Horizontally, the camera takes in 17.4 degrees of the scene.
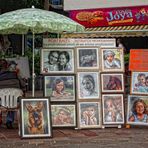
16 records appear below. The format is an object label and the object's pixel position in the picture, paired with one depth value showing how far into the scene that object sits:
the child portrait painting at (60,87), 10.08
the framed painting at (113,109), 10.17
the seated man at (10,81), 10.16
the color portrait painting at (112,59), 10.30
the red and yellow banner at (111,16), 21.59
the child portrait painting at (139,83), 10.31
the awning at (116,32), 20.28
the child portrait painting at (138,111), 10.26
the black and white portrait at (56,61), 10.13
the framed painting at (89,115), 10.04
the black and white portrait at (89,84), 10.18
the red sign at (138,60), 10.30
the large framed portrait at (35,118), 9.09
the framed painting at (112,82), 10.24
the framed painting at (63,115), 10.00
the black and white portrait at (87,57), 10.21
